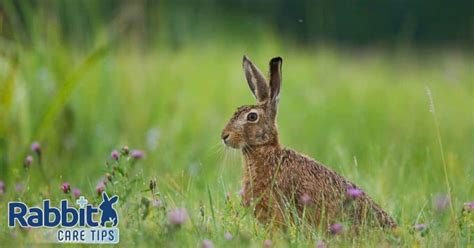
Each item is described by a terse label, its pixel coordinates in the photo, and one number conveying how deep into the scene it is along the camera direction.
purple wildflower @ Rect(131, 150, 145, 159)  8.44
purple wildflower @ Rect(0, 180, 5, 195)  8.79
